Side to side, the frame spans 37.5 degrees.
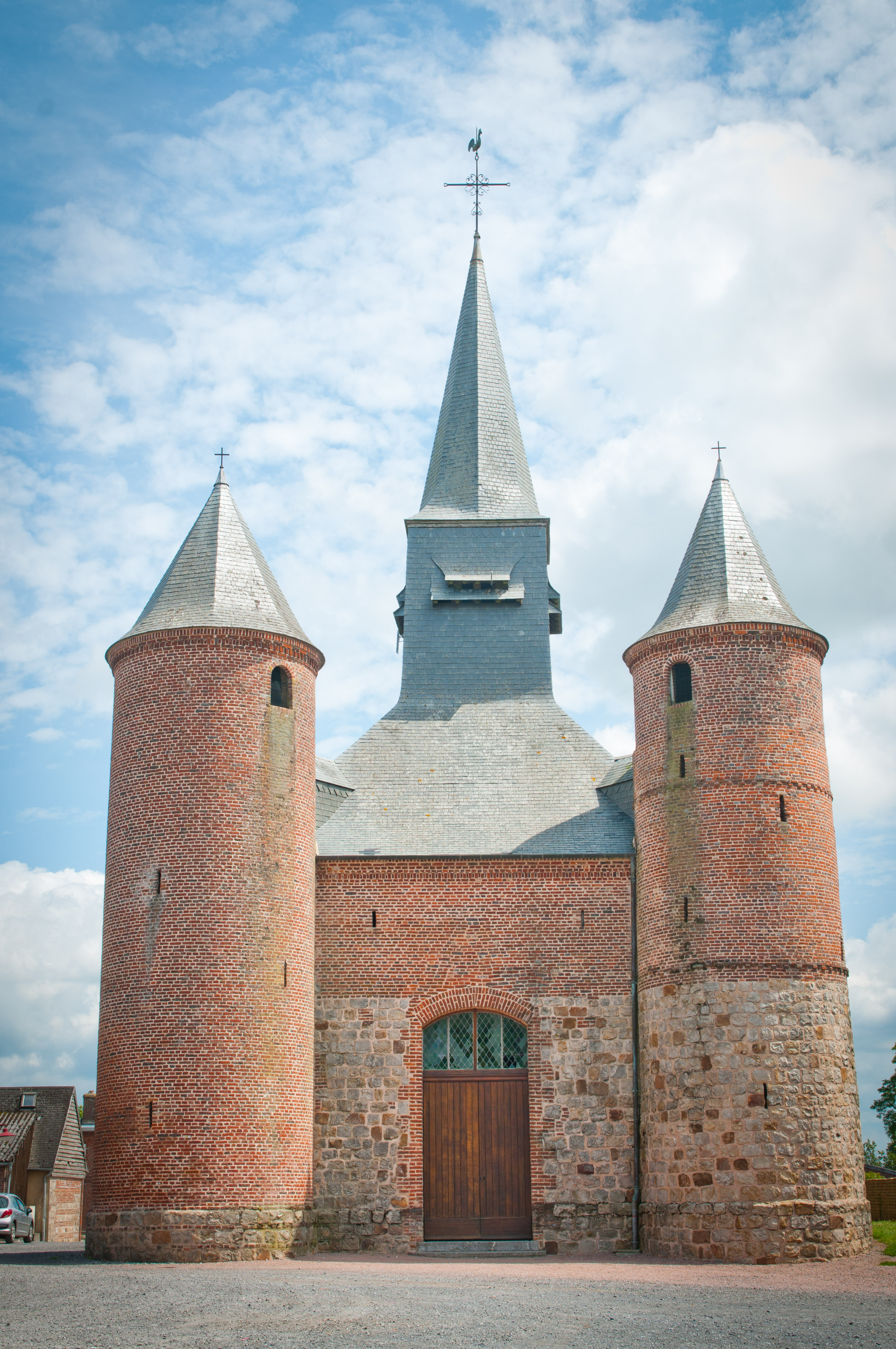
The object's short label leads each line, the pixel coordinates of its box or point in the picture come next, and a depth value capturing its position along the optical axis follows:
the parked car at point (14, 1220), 32.81
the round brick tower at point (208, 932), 20.20
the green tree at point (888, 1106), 47.56
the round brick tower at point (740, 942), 20.14
